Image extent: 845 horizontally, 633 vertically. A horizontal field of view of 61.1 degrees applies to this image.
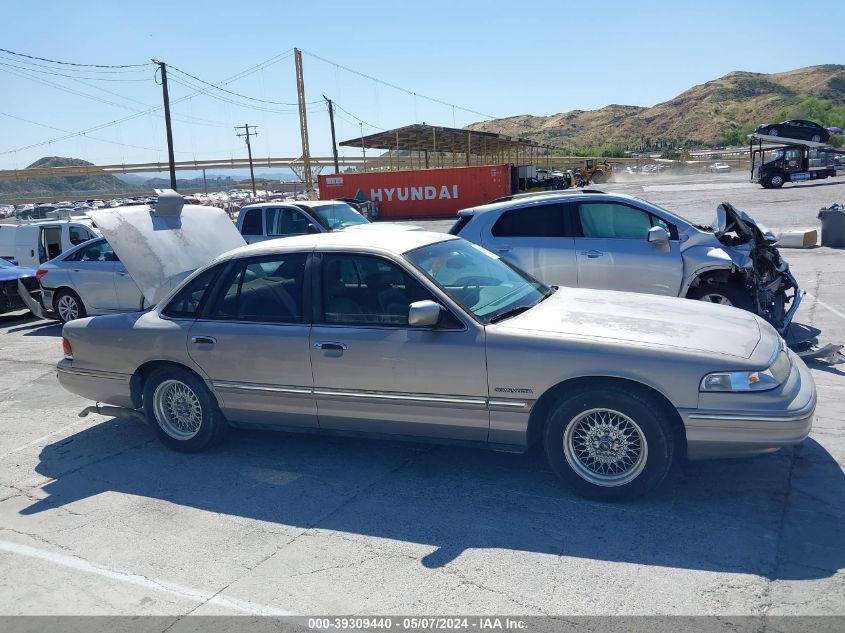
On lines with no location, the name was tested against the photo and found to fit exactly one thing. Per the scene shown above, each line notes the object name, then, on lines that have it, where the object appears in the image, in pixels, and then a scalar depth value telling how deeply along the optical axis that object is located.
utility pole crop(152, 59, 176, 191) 39.00
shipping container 36.84
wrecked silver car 7.77
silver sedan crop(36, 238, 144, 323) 11.34
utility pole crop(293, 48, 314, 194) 50.34
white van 13.80
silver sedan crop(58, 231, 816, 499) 4.04
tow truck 38.91
